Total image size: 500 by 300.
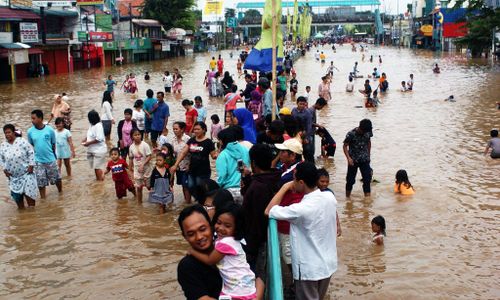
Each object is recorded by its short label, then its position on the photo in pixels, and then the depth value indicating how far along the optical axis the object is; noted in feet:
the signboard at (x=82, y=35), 155.94
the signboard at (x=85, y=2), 152.46
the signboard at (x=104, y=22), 176.76
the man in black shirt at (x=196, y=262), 11.10
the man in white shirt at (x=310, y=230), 13.57
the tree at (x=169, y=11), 249.34
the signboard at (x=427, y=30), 278.67
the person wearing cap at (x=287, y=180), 15.10
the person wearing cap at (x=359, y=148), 28.53
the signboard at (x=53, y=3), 142.00
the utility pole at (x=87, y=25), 163.57
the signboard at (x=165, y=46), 234.38
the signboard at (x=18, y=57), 117.50
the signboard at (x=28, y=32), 125.80
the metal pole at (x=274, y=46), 29.14
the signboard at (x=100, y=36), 159.22
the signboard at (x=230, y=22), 375.94
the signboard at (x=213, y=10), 351.09
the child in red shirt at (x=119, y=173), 29.91
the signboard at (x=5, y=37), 117.39
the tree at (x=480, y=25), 131.00
